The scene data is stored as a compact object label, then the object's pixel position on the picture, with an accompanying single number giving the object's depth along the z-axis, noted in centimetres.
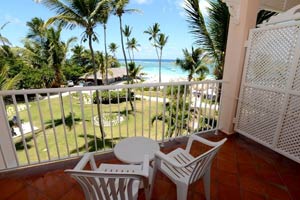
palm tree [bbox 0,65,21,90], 409
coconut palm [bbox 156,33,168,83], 1387
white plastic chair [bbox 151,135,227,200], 119
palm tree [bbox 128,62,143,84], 1504
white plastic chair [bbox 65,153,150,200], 92
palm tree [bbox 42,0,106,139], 659
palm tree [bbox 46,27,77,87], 1180
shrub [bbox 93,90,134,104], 1471
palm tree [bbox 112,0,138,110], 791
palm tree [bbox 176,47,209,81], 929
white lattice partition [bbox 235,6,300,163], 206
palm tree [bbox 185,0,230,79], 370
